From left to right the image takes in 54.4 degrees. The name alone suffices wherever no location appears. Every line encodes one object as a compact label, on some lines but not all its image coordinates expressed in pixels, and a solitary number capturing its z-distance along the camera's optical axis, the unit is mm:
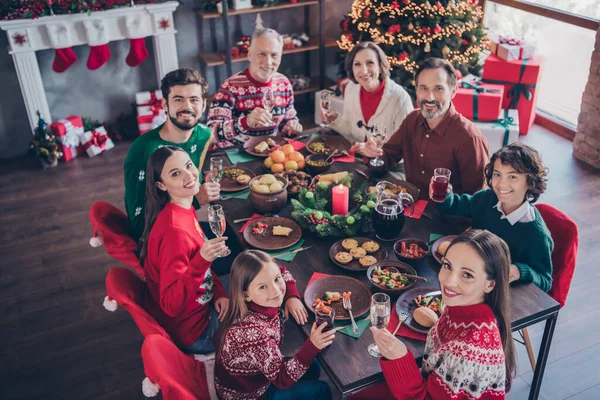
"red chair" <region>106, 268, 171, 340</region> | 2078
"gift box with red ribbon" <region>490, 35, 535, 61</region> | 5133
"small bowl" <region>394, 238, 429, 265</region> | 2271
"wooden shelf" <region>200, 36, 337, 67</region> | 5391
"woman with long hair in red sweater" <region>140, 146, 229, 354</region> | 2166
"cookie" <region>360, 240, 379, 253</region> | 2387
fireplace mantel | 4746
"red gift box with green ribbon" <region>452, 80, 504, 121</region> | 4809
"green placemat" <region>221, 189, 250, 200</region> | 2854
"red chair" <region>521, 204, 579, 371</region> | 2389
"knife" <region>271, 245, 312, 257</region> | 2414
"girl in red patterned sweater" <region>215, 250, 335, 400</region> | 1914
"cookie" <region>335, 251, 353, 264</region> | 2324
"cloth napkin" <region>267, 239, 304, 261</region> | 2389
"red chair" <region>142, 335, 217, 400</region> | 1699
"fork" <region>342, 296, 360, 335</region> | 1987
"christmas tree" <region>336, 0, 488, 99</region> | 4695
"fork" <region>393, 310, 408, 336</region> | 1972
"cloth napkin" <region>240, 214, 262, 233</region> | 2588
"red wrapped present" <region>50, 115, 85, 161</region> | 5105
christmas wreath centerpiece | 2477
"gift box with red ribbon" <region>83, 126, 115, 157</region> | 5254
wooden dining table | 1838
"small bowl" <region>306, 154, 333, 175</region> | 3004
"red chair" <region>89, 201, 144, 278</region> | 2547
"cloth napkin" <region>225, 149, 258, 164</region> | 3186
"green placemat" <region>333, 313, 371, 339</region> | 1983
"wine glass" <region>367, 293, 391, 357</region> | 1878
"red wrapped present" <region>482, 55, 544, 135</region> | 5121
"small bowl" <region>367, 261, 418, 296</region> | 2137
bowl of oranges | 3006
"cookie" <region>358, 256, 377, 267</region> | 2303
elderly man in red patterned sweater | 3430
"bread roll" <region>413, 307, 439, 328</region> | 1966
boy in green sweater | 2191
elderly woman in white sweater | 3408
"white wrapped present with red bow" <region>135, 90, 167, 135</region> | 5402
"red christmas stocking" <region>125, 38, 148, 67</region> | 5152
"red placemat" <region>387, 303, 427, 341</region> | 1952
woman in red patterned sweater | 1676
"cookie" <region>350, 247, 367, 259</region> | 2348
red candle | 2582
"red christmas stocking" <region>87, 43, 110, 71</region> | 5035
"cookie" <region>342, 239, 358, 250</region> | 2405
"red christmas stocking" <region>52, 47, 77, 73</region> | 4957
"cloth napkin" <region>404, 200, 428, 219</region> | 2629
